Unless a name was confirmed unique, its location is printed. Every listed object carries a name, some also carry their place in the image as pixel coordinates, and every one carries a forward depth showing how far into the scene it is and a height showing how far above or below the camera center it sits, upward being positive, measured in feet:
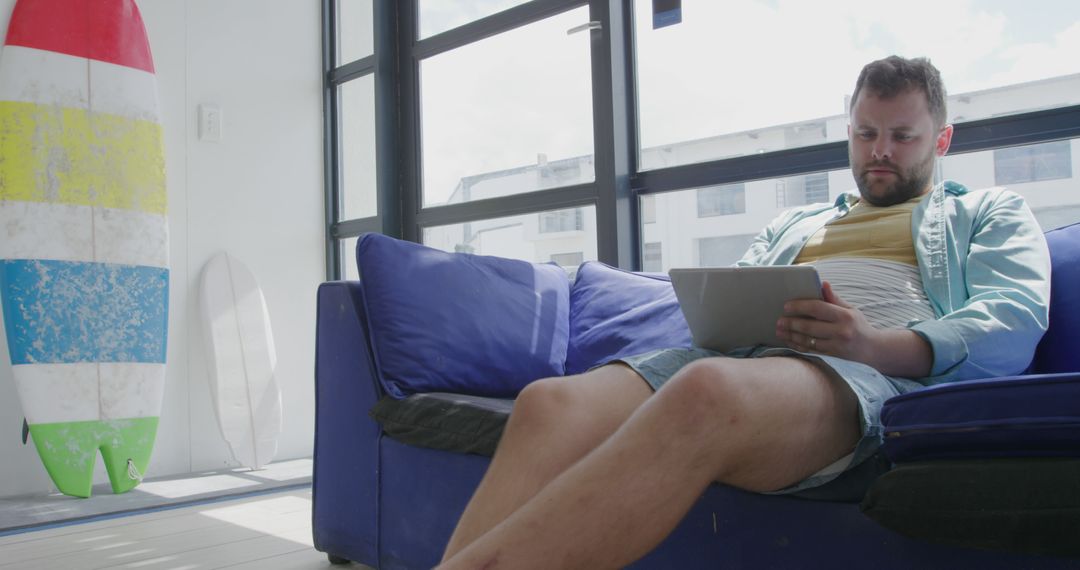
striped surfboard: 9.30 +0.99
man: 3.00 -0.32
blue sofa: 4.19 -0.37
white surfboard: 11.22 -0.55
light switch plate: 11.81 +2.78
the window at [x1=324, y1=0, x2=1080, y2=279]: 7.13 +2.07
